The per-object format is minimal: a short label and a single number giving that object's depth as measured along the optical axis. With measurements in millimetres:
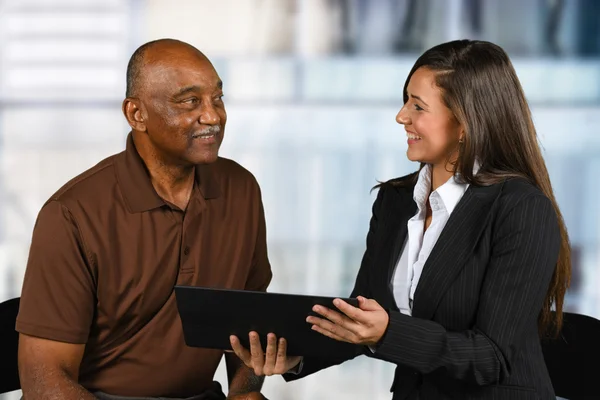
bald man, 3019
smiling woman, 2943
